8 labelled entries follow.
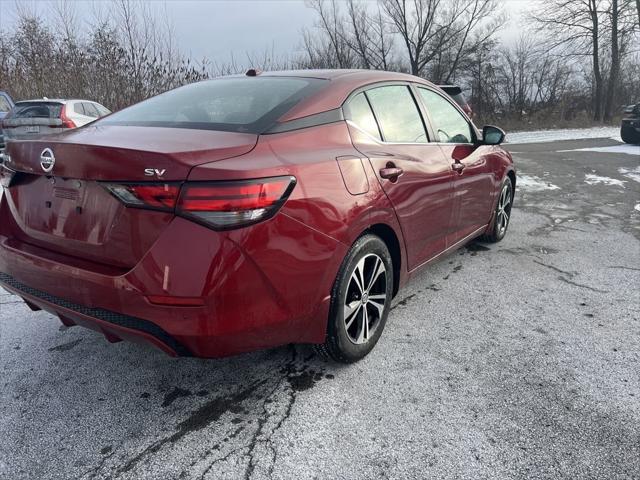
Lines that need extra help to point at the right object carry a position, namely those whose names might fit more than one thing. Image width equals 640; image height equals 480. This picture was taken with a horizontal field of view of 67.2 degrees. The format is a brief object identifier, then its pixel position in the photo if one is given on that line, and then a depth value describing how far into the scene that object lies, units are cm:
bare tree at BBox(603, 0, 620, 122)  2614
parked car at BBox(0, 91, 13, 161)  1189
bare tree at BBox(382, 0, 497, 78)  2845
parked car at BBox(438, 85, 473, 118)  1022
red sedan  190
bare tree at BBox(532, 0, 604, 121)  2686
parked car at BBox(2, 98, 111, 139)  1005
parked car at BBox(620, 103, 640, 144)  1471
